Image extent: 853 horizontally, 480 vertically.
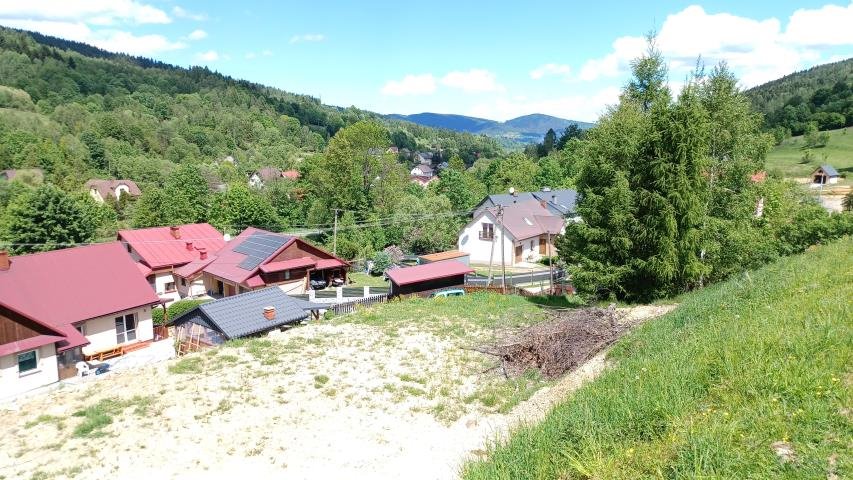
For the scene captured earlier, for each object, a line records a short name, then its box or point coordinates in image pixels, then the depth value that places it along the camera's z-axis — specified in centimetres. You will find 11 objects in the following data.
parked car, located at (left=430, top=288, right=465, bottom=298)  3049
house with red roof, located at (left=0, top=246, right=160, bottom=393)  1878
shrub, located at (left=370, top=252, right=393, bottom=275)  4600
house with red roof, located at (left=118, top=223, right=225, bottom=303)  3684
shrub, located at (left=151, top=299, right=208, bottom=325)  2947
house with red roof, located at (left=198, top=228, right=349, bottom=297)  3406
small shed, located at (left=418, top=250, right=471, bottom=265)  4454
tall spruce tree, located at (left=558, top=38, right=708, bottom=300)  1895
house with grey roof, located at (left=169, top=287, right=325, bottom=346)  1912
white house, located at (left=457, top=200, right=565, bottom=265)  4756
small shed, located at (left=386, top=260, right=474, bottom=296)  3079
